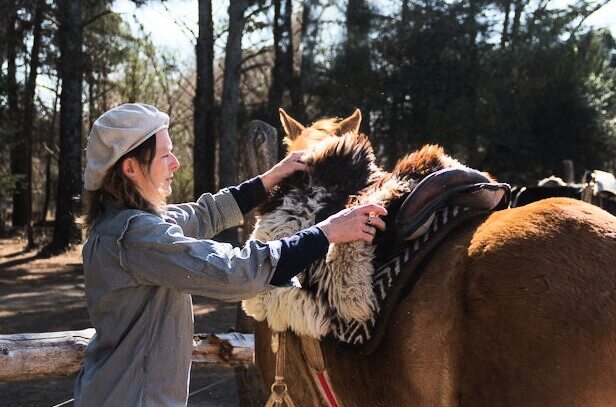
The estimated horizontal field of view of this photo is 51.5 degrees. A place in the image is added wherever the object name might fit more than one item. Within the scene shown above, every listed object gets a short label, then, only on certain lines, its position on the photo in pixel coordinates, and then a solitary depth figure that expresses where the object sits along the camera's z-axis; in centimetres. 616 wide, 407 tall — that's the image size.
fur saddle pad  201
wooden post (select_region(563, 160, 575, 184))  1137
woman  174
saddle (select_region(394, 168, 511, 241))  205
